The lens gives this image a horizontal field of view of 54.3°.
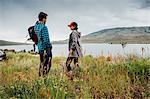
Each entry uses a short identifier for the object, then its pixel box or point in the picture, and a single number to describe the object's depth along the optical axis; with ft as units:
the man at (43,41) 13.55
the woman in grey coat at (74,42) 15.58
